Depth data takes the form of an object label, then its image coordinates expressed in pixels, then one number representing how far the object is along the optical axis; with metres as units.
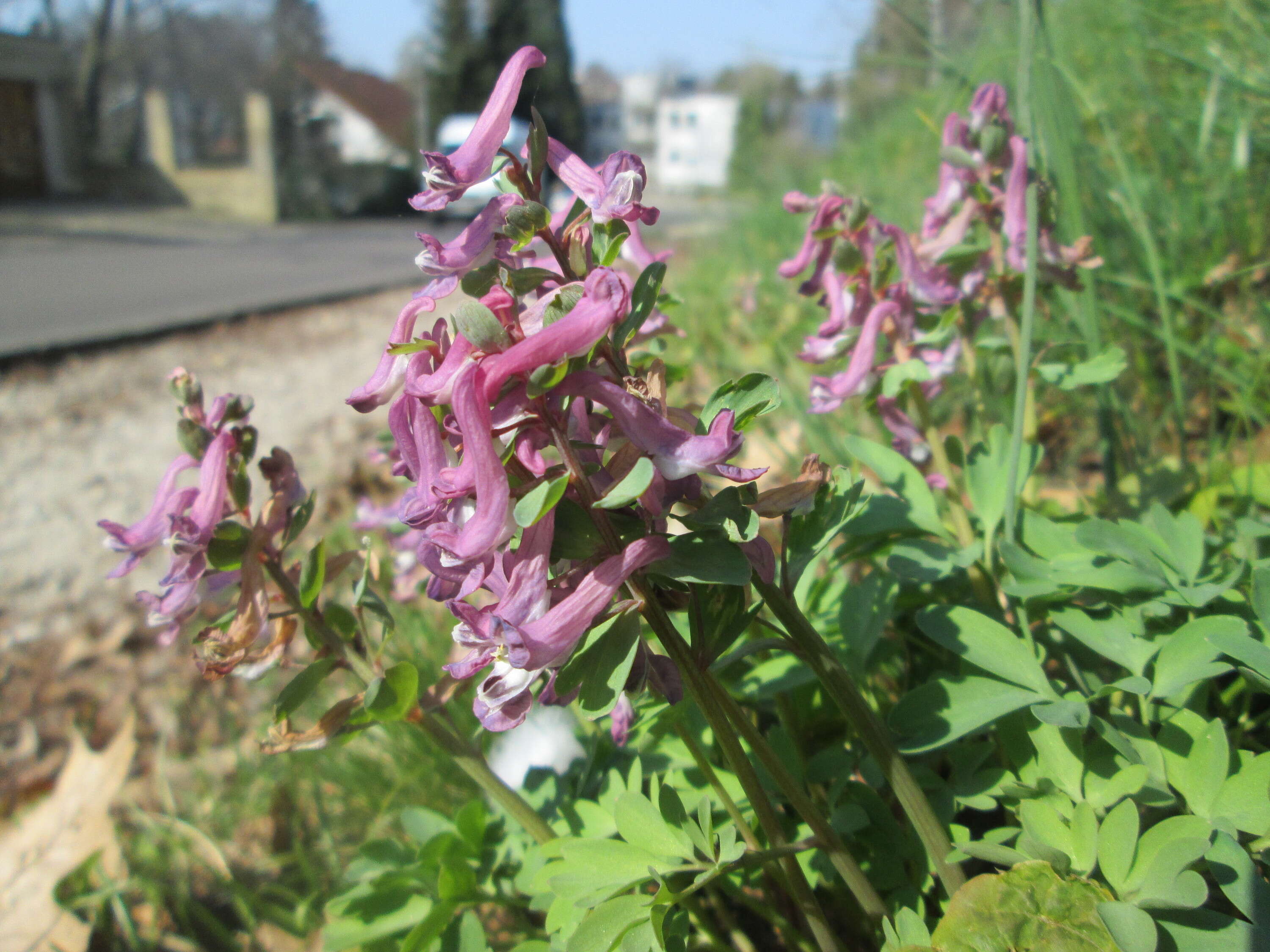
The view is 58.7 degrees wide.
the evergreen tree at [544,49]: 19.43
